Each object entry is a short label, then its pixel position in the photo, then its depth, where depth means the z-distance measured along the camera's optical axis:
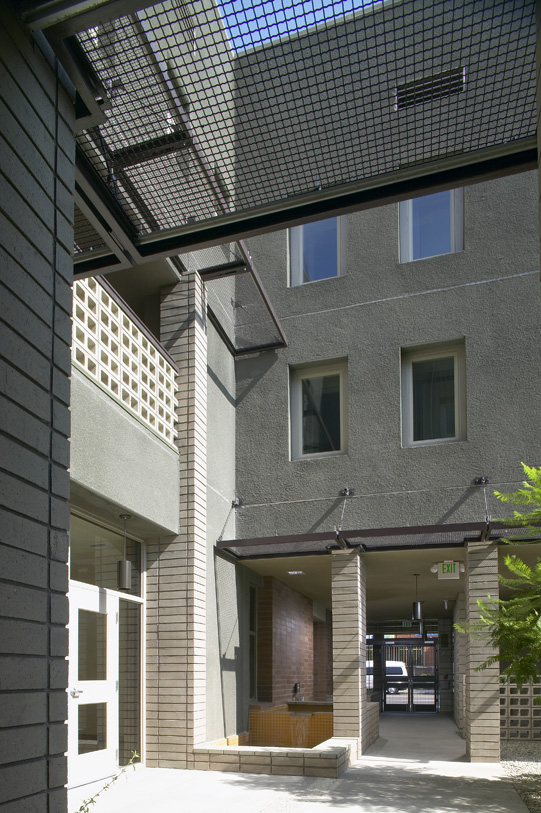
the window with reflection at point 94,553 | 7.95
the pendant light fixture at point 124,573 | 8.18
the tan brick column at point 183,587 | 8.98
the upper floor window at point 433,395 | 10.96
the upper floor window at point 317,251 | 12.13
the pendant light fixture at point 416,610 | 13.00
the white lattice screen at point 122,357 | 7.34
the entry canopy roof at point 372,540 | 9.66
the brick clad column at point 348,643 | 9.91
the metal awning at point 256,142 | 2.78
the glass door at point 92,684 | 7.41
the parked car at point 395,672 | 21.81
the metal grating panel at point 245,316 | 11.77
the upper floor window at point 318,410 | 11.54
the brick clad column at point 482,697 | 9.41
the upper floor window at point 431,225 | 11.47
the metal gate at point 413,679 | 21.67
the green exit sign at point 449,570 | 10.58
